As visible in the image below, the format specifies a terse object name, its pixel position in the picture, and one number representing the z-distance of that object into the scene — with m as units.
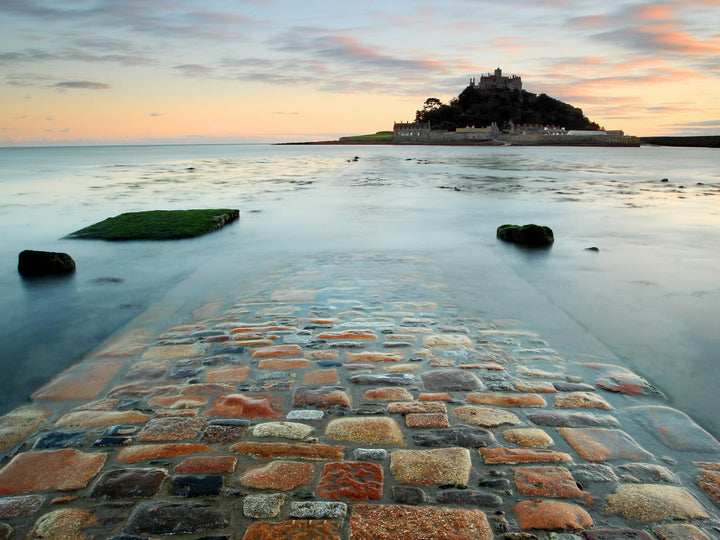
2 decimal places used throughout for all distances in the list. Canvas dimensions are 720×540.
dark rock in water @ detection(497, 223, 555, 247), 10.14
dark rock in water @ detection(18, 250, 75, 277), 7.73
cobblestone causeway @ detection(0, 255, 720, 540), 2.40
